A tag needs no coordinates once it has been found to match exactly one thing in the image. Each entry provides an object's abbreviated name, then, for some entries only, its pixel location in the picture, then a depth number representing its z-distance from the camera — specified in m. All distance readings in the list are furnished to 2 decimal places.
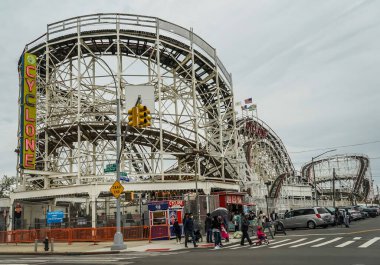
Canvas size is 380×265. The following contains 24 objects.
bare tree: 92.88
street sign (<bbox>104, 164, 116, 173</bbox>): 26.54
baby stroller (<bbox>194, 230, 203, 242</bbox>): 24.67
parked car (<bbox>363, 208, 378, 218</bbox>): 53.56
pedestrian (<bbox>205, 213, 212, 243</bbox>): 24.27
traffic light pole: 21.77
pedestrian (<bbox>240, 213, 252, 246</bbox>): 21.72
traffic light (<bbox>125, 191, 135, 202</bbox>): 28.17
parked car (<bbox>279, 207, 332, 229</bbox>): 33.16
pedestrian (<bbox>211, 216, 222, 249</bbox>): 21.15
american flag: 60.31
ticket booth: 27.23
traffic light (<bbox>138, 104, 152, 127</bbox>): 18.72
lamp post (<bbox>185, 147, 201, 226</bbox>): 28.12
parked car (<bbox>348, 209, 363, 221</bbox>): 43.78
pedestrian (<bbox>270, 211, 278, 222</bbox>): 41.47
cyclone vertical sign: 31.67
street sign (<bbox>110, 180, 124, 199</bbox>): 22.78
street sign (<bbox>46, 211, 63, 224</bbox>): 28.53
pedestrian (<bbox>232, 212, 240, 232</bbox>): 29.55
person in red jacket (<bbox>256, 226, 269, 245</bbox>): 21.55
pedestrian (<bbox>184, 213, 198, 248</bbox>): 22.33
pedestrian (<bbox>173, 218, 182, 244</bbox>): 24.92
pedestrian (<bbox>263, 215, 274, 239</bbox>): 25.92
